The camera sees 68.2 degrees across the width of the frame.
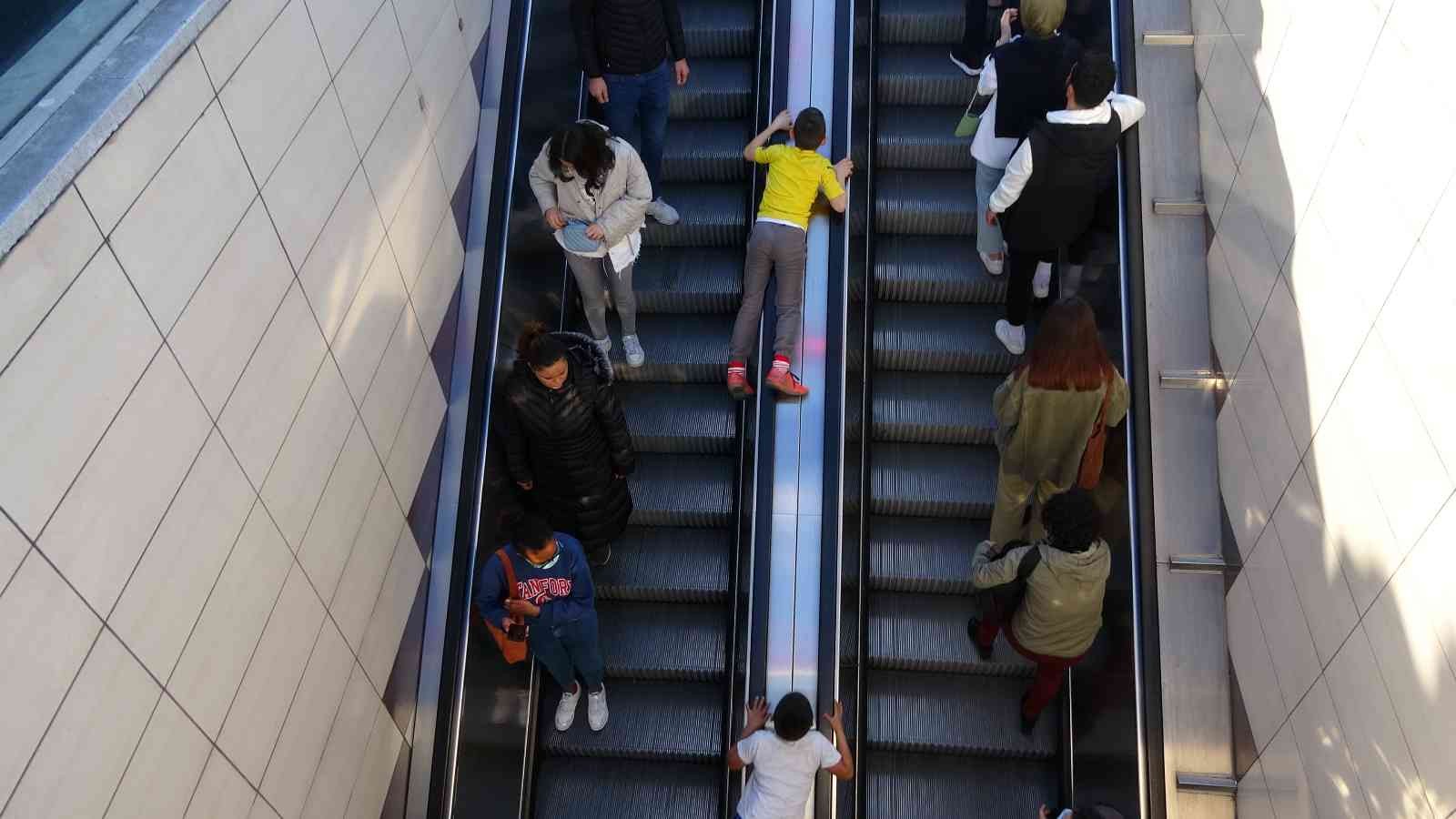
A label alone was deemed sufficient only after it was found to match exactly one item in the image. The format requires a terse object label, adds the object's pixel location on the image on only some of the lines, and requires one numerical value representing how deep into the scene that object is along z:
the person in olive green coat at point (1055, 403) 3.95
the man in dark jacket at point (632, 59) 5.12
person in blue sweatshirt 3.99
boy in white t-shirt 3.84
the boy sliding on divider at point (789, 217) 4.76
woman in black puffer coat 4.11
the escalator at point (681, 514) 5.10
